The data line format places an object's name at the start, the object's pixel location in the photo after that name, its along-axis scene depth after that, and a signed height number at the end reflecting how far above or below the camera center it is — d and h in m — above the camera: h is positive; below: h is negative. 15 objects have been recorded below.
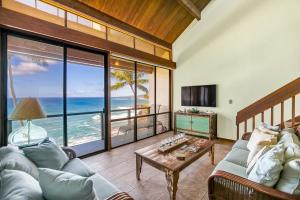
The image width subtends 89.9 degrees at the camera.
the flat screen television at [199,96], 4.75 +0.12
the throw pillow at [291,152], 1.49 -0.55
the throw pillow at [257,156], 1.66 -0.64
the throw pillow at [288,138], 1.86 -0.52
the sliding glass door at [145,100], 4.80 -0.02
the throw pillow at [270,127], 2.51 -0.49
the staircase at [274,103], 2.60 -0.08
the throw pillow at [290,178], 1.24 -0.69
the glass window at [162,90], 5.52 +0.35
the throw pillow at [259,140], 1.89 -0.59
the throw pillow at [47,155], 1.76 -0.68
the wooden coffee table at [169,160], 1.92 -0.88
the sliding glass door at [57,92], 2.45 +0.16
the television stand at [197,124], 4.55 -0.79
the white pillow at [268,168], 1.34 -0.64
